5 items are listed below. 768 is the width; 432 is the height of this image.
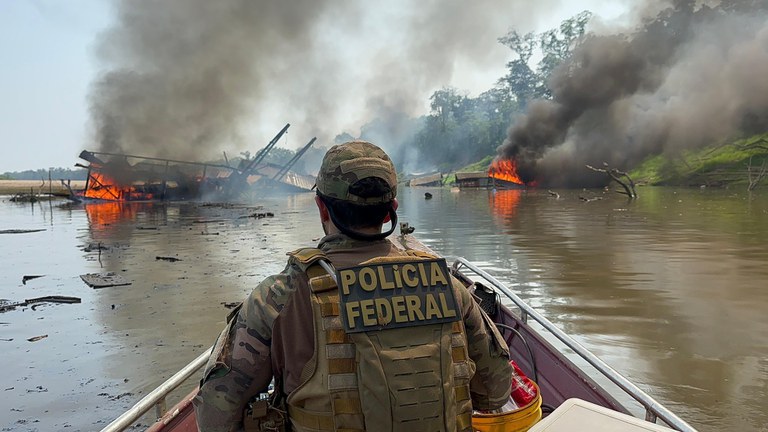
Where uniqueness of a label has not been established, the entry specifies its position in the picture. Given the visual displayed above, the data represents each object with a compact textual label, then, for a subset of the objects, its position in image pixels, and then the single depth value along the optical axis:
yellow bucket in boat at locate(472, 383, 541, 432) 3.06
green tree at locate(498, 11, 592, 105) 85.56
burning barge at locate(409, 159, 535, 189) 58.34
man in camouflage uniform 1.76
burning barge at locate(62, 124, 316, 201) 46.38
